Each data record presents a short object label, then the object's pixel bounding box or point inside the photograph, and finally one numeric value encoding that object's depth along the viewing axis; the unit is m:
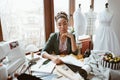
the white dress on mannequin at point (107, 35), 1.96
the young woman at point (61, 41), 1.87
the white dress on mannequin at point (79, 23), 1.98
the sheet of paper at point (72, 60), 1.56
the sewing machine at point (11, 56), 1.39
